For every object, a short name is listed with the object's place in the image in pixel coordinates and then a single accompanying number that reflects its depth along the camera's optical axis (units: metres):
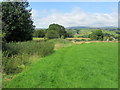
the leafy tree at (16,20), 15.68
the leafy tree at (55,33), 34.44
